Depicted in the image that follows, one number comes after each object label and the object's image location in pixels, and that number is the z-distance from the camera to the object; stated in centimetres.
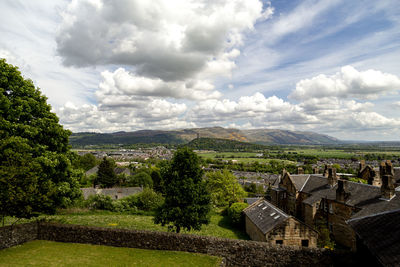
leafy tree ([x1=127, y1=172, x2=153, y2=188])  7706
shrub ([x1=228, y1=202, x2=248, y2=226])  3709
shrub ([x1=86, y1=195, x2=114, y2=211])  4388
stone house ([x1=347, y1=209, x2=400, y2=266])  937
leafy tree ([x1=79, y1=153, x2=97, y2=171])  11375
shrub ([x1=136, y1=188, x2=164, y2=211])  4809
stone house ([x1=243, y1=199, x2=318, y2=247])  2380
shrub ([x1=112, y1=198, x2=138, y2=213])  4478
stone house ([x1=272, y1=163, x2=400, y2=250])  2441
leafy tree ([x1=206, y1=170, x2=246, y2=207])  4988
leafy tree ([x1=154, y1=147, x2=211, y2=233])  2248
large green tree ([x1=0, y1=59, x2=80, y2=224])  1616
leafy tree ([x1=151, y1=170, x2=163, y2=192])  8354
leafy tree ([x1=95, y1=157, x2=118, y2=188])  7750
